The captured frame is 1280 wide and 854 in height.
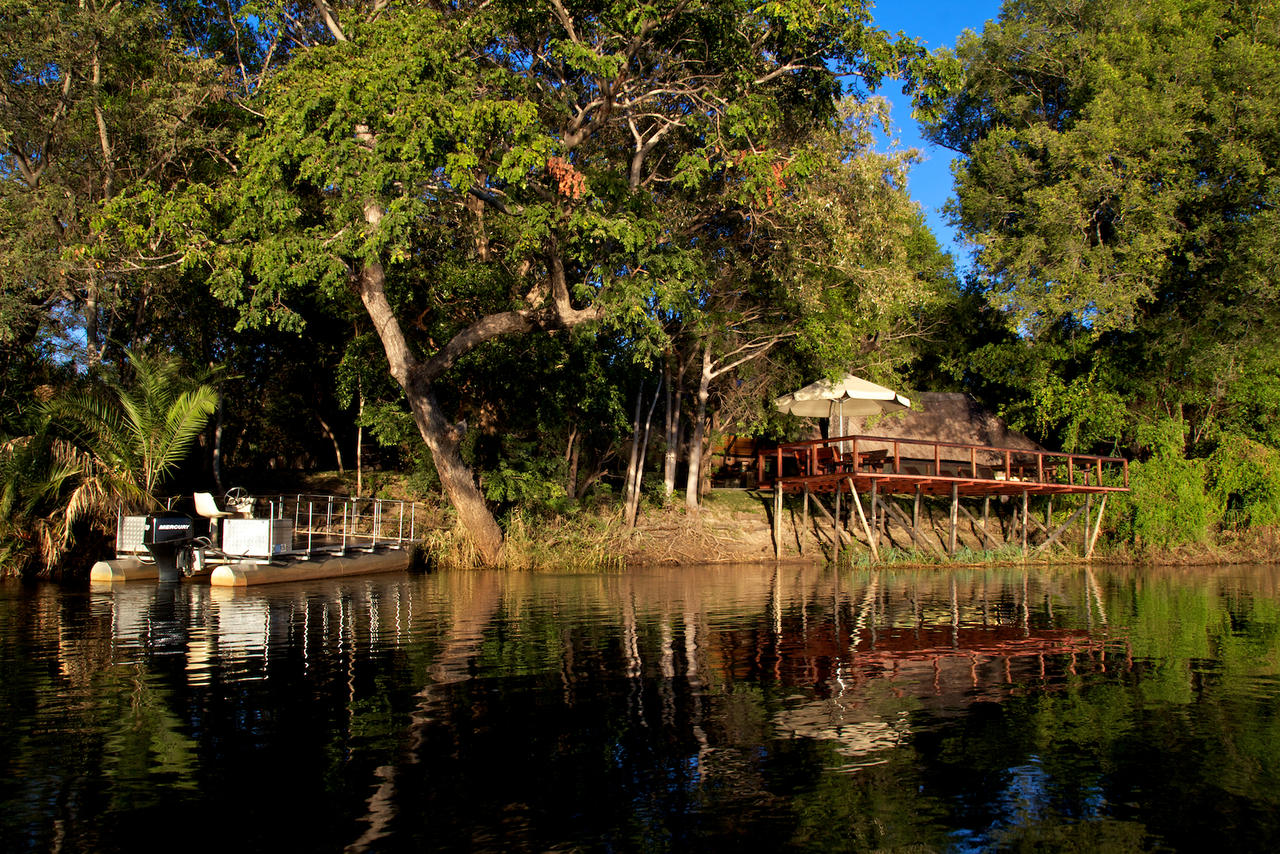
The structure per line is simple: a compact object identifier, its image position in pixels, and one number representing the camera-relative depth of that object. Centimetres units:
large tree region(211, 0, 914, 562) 1555
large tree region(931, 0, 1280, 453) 2659
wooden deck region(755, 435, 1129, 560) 2439
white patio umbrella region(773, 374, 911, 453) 2356
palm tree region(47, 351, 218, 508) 1841
